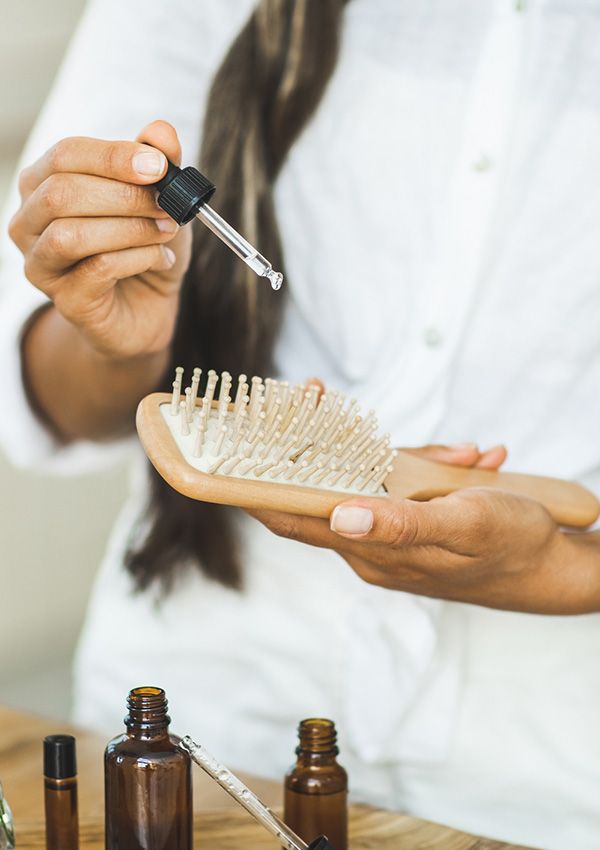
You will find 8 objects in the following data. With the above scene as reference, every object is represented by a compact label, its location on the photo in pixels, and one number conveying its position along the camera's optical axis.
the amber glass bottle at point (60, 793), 0.94
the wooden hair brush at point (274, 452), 0.90
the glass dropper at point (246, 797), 0.90
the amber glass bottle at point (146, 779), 0.91
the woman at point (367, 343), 1.12
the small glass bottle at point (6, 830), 0.94
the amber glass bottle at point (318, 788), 0.97
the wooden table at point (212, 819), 0.99
